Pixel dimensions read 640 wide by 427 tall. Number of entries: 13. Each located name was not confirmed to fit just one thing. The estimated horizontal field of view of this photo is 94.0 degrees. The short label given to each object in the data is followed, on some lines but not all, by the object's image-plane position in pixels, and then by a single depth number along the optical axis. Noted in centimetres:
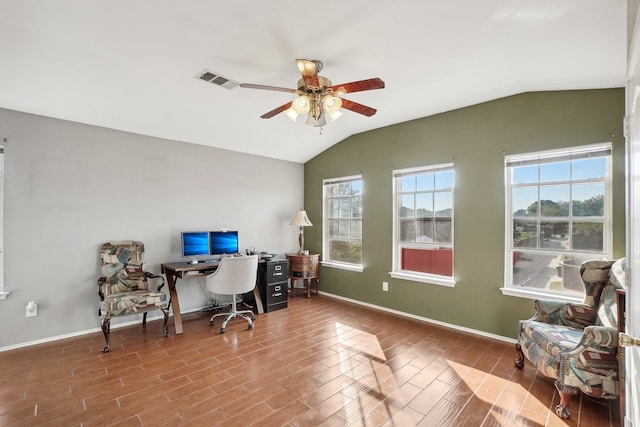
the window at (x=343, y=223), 494
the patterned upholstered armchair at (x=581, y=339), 202
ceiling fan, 221
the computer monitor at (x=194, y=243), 399
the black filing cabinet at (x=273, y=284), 439
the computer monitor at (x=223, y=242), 423
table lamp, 512
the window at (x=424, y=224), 384
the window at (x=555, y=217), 281
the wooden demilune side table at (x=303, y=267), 504
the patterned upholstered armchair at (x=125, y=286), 312
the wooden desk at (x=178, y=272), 357
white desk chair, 356
